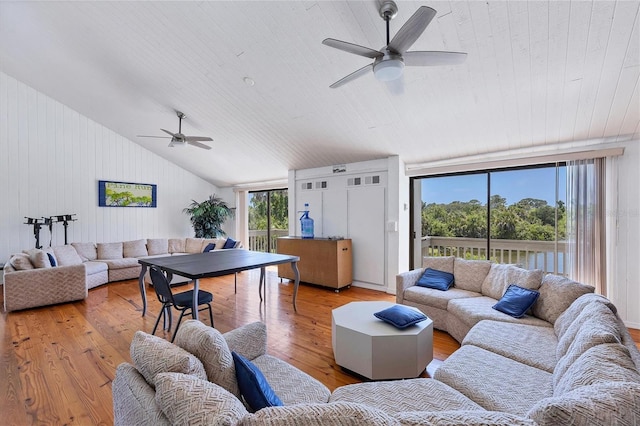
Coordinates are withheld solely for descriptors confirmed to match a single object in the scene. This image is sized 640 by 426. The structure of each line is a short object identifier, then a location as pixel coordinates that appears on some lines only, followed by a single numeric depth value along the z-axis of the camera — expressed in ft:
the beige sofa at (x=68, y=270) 12.58
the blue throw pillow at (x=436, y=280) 11.01
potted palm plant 23.53
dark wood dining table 9.16
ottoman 7.00
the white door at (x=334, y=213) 17.19
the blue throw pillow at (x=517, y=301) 8.35
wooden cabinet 15.58
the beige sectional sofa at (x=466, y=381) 2.64
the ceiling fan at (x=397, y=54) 6.01
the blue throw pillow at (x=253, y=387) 3.47
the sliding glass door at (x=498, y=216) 12.21
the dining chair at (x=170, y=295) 8.82
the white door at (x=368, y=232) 15.70
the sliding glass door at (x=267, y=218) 23.68
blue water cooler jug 17.70
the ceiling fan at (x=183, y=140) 13.94
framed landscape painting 20.29
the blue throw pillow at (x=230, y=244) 19.91
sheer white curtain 10.61
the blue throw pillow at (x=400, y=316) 7.37
